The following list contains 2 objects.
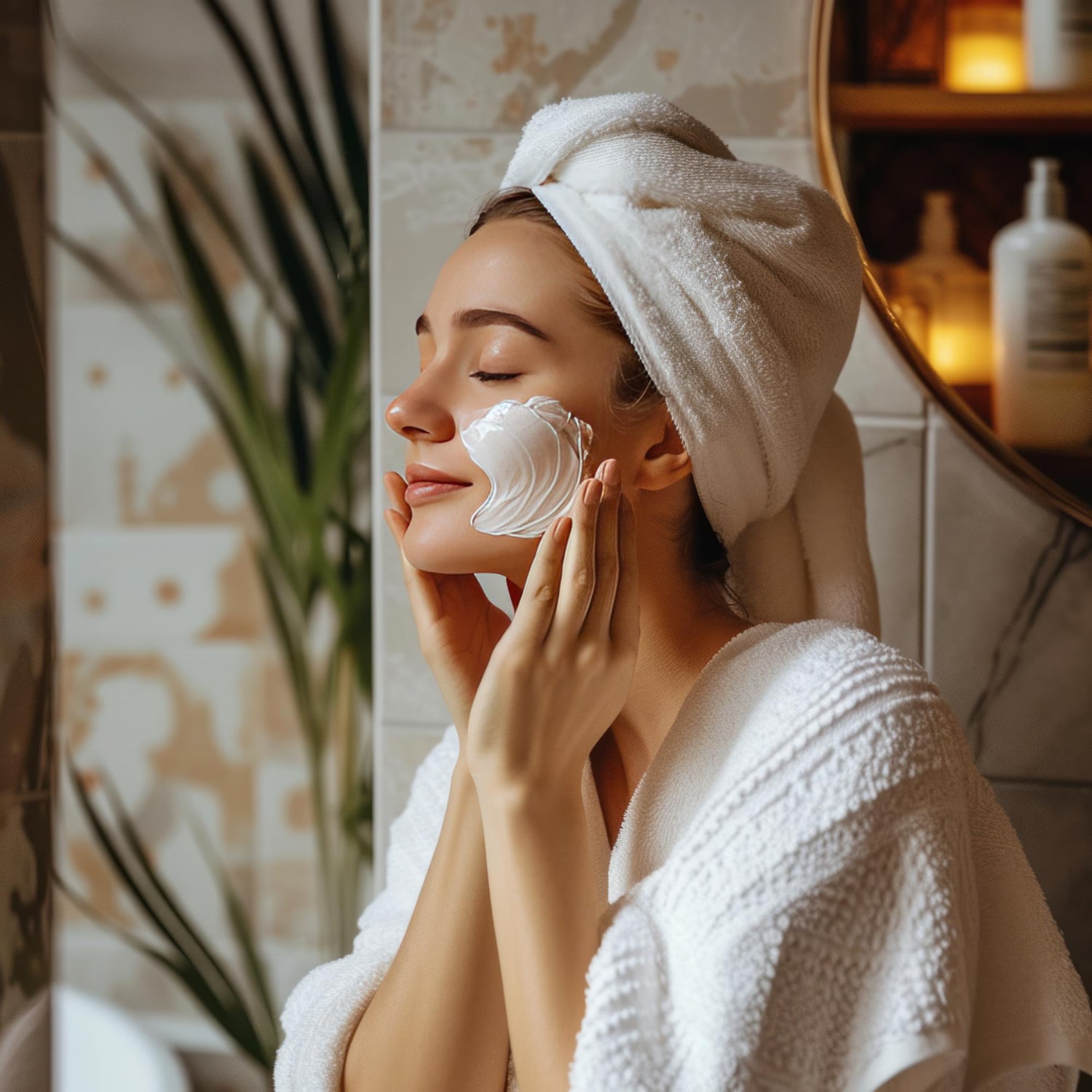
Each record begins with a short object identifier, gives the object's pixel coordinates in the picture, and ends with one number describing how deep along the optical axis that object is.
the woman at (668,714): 0.59
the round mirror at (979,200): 0.93
